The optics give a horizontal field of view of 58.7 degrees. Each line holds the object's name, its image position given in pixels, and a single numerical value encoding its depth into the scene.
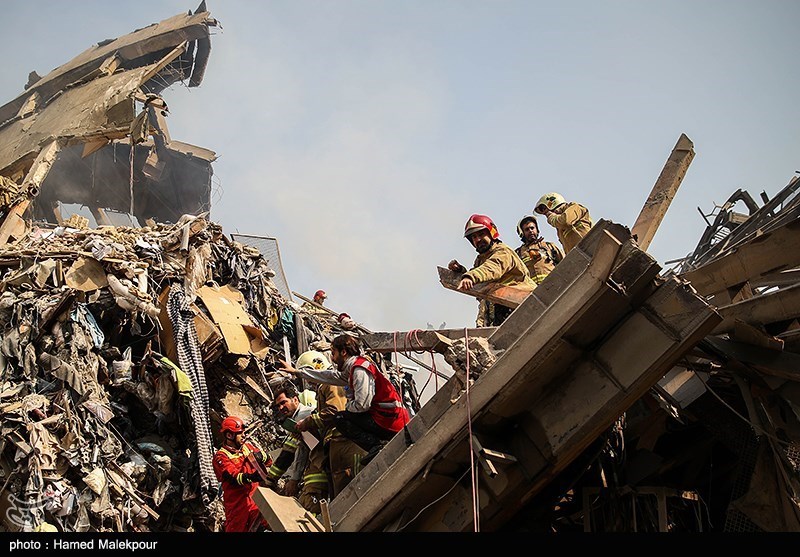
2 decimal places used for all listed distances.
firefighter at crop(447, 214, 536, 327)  5.85
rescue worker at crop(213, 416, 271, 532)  6.55
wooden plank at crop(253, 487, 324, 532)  3.69
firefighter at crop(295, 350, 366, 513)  5.75
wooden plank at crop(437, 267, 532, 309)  5.91
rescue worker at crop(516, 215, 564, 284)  7.56
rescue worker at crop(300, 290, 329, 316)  14.38
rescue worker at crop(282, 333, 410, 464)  5.44
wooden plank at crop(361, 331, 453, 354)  4.07
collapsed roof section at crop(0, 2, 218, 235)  15.18
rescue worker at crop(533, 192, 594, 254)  6.49
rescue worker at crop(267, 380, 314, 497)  6.16
